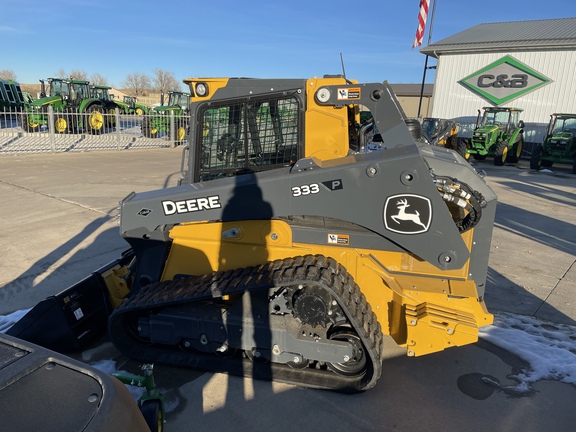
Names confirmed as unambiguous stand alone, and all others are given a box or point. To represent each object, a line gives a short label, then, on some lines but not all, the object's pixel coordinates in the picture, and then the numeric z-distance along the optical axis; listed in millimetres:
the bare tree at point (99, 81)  84150
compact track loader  3088
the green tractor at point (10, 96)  24844
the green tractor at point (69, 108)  19953
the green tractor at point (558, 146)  17078
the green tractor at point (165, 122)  21344
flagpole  24895
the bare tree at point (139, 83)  93062
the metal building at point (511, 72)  21062
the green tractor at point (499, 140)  18234
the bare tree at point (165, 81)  89500
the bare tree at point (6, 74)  80562
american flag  22797
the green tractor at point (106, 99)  22266
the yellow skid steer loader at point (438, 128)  18844
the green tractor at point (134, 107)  26994
